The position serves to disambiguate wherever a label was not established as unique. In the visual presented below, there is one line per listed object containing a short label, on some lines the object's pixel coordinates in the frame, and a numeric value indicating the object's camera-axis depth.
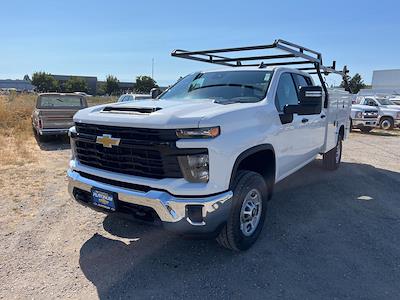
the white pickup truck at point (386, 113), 17.94
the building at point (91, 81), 96.79
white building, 54.16
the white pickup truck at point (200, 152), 3.10
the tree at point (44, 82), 76.31
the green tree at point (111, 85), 80.44
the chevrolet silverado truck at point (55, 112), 11.08
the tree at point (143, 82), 69.56
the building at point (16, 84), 93.69
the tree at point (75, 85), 74.50
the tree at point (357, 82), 65.22
